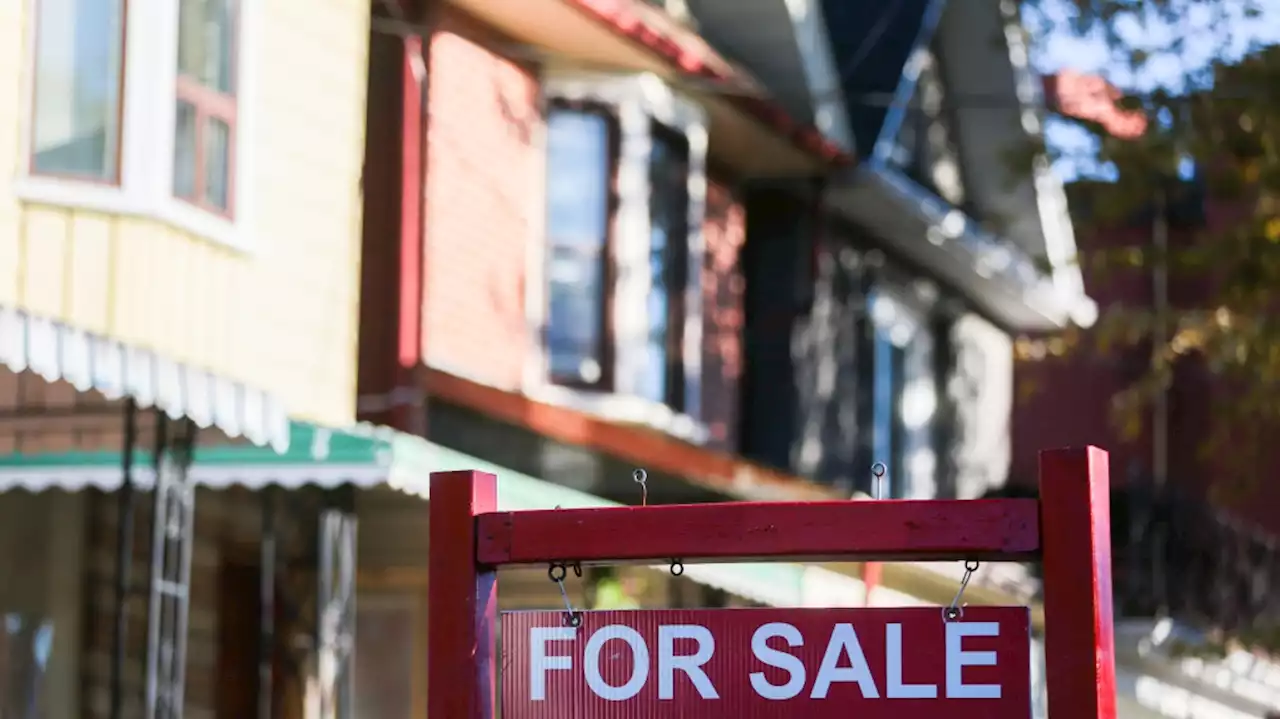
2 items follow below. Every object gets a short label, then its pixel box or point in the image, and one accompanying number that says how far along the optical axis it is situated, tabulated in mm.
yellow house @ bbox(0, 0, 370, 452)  10383
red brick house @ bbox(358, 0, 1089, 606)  12609
